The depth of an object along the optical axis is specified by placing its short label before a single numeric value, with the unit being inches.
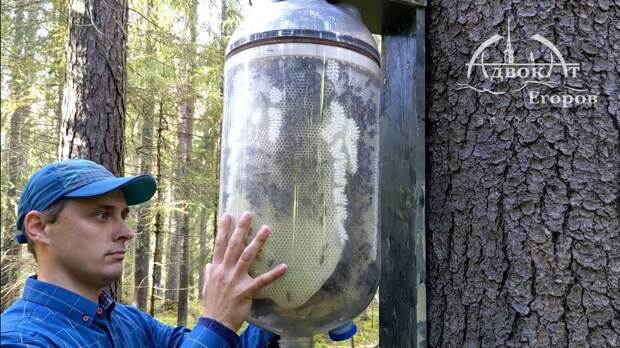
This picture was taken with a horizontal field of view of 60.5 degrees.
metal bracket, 53.5
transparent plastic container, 43.8
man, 60.6
